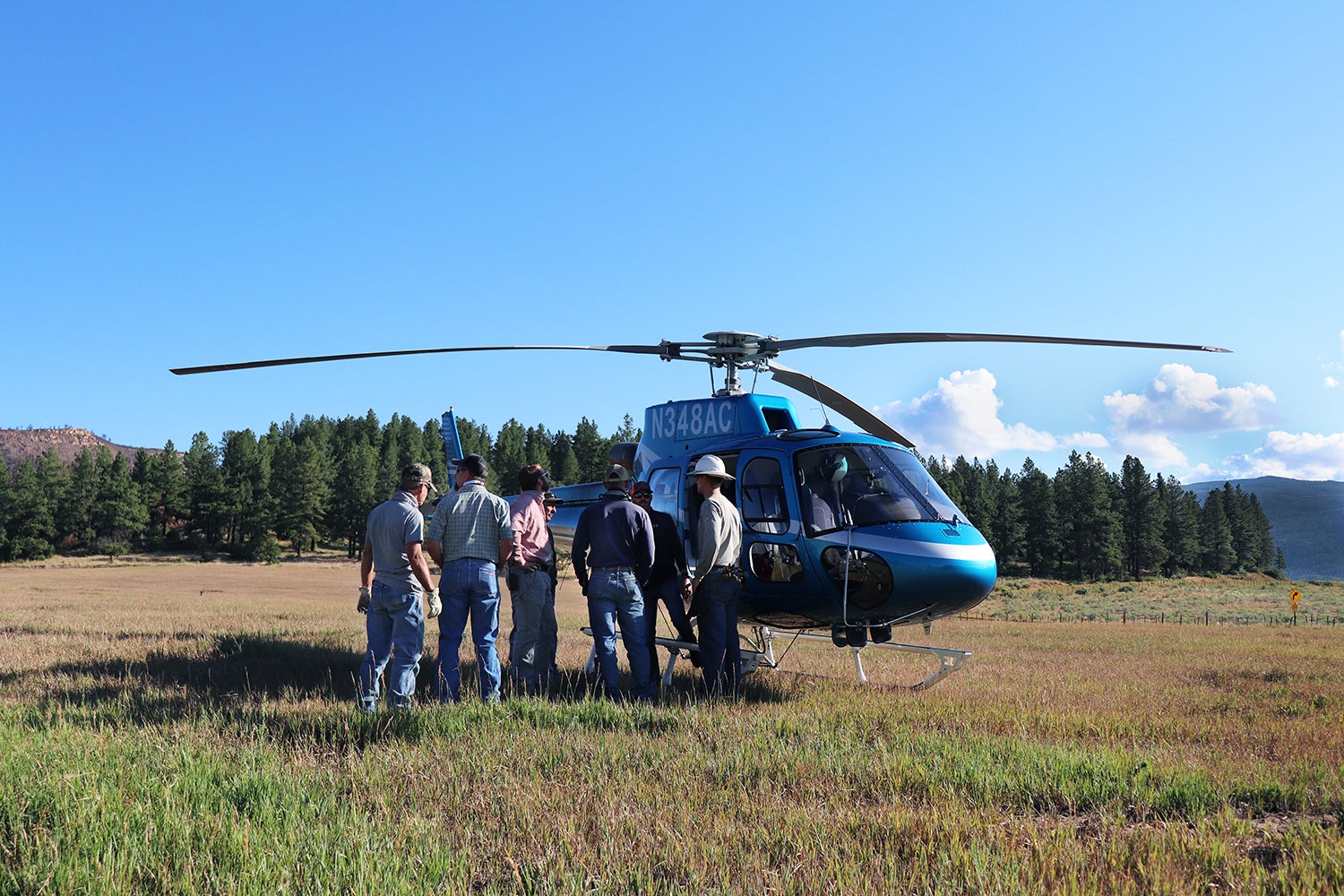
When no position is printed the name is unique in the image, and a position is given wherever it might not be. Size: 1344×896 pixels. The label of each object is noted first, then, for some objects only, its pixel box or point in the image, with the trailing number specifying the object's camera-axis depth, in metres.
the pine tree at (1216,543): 100.69
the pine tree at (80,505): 81.56
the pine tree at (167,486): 87.62
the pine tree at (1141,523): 92.31
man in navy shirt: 7.99
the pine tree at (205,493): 87.12
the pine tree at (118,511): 81.19
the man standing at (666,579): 8.56
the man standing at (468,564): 7.65
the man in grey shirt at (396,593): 7.48
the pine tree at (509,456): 93.81
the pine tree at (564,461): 92.62
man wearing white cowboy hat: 7.88
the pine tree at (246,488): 86.88
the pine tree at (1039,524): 91.94
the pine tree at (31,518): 76.38
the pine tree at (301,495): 86.19
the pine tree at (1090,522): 89.06
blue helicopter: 7.83
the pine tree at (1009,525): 89.62
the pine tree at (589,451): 97.06
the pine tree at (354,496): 88.75
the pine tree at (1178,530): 95.31
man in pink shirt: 8.38
